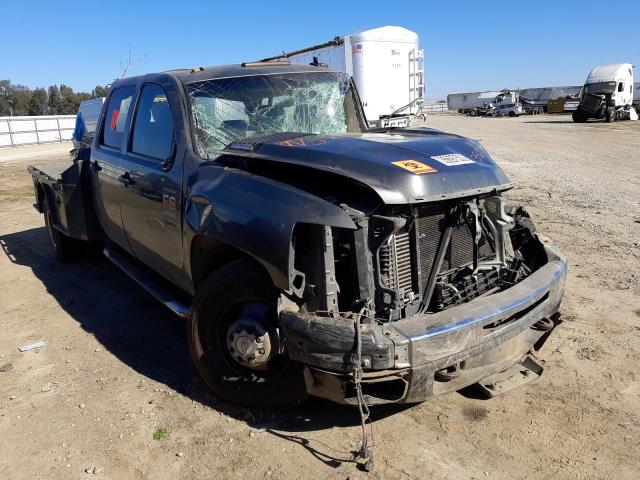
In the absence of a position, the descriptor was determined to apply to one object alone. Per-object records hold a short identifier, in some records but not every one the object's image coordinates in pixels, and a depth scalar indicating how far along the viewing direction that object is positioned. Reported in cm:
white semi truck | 3272
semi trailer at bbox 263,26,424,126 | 1498
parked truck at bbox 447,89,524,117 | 5031
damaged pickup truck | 269
